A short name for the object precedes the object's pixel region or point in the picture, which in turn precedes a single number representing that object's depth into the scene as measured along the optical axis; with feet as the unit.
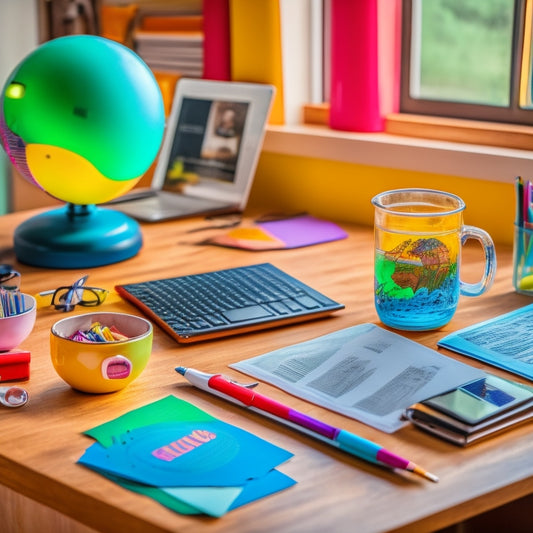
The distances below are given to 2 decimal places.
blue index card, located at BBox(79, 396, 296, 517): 2.46
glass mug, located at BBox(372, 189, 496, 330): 3.67
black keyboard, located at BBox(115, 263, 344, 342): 3.73
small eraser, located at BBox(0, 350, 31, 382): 3.28
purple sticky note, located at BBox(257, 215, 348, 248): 5.10
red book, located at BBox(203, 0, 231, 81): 6.34
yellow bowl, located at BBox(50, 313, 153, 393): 3.11
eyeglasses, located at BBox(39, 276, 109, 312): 4.08
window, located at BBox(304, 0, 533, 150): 5.31
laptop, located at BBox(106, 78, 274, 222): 5.72
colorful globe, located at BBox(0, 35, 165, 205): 4.48
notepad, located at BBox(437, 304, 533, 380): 3.36
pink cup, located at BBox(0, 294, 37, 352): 3.43
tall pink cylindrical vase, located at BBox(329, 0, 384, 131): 5.54
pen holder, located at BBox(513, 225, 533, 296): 4.14
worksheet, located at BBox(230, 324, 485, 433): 3.04
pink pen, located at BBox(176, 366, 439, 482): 2.62
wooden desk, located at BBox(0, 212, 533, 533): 2.41
